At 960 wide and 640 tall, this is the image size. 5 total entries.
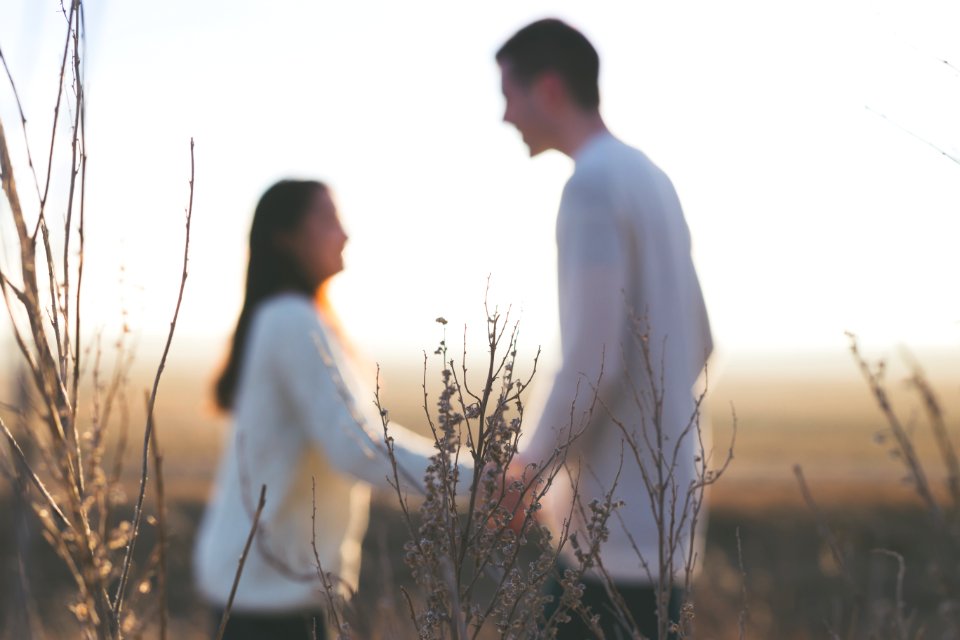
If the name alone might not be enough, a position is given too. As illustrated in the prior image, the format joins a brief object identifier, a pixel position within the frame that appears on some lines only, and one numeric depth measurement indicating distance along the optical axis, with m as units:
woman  4.30
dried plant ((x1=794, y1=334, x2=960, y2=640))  2.93
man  3.68
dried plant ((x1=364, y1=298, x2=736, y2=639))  2.96
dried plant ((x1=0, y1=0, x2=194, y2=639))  2.61
